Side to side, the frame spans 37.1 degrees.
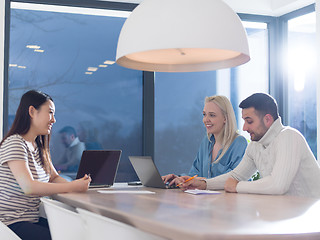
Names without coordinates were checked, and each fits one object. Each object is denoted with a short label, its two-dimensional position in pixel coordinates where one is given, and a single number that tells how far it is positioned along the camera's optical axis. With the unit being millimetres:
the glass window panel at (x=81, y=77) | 5086
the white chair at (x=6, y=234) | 2410
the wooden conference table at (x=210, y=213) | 1535
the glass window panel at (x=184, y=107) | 5535
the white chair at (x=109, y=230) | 1657
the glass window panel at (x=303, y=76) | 5398
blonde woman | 3842
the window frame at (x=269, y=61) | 4996
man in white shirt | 2963
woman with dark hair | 2902
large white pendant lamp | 2375
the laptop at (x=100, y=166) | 3631
